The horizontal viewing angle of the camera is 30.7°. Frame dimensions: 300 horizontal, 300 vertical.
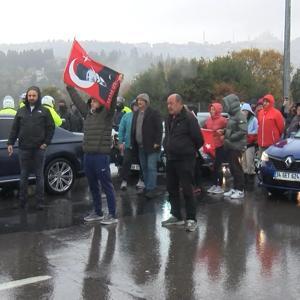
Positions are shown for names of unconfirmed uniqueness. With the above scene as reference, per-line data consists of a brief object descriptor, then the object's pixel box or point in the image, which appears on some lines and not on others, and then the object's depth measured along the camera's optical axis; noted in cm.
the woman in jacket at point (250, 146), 1182
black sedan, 927
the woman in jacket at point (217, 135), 970
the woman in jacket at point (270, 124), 1092
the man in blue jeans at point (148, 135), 947
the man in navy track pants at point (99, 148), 736
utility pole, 1692
